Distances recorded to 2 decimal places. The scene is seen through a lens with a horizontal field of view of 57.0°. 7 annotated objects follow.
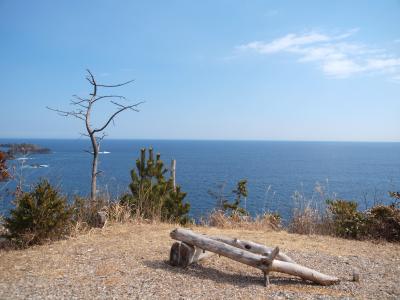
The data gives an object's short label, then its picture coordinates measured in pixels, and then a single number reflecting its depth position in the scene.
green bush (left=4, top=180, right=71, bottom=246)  6.41
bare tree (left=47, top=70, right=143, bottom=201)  8.95
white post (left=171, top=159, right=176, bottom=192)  11.42
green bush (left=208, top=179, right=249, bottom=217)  13.78
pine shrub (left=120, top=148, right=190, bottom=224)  9.60
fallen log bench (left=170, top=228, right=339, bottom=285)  5.09
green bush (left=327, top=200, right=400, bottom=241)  8.18
